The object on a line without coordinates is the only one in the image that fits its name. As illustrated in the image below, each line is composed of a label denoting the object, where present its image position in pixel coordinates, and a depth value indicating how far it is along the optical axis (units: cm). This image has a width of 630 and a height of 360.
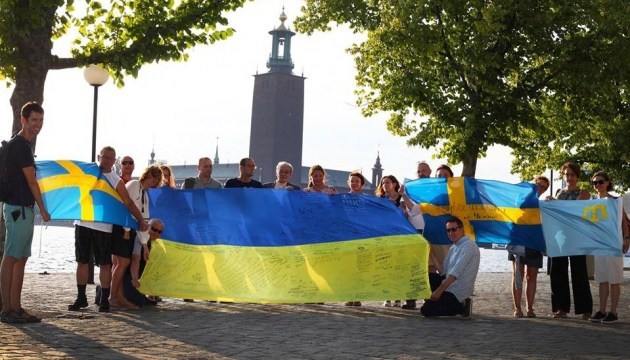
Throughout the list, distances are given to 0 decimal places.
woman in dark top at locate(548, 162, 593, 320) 1535
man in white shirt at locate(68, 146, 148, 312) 1391
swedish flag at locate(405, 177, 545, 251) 1512
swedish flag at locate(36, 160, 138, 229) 1406
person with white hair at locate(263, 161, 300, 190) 1566
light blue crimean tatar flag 1495
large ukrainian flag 1353
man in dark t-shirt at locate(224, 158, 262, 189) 1549
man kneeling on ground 1424
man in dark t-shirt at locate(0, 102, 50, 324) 1200
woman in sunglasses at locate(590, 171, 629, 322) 1490
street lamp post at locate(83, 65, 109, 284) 2108
